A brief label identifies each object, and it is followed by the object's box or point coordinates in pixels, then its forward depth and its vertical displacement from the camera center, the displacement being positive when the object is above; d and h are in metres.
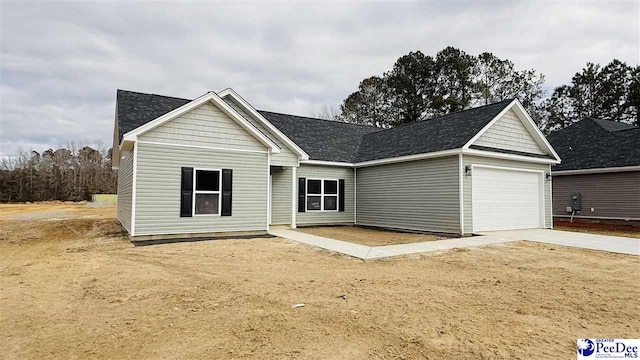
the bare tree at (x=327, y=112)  39.03 +9.07
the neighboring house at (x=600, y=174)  15.41 +0.95
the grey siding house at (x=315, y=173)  10.42 +0.71
